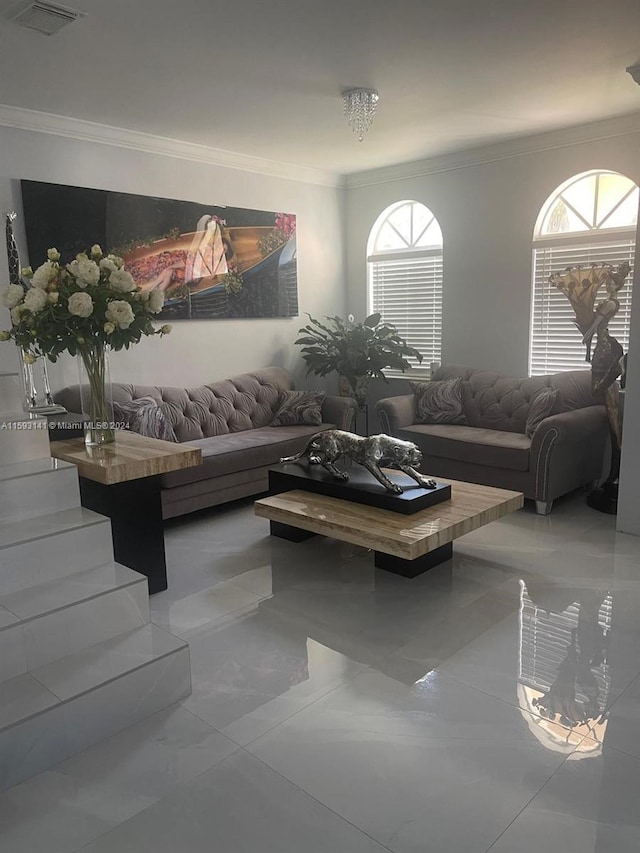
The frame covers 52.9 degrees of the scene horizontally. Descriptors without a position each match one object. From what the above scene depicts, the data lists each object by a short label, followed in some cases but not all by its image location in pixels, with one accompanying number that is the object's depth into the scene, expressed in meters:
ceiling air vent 2.61
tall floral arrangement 2.69
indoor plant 5.57
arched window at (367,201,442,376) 5.83
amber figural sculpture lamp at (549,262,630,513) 4.11
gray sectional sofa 4.13
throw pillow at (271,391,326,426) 5.13
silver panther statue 3.38
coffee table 2.92
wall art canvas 4.30
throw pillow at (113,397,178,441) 4.10
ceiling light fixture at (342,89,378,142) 3.74
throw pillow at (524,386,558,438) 4.52
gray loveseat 4.19
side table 2.70
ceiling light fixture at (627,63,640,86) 3.40
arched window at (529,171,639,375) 4.68
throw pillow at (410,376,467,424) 5.10
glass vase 2.92
